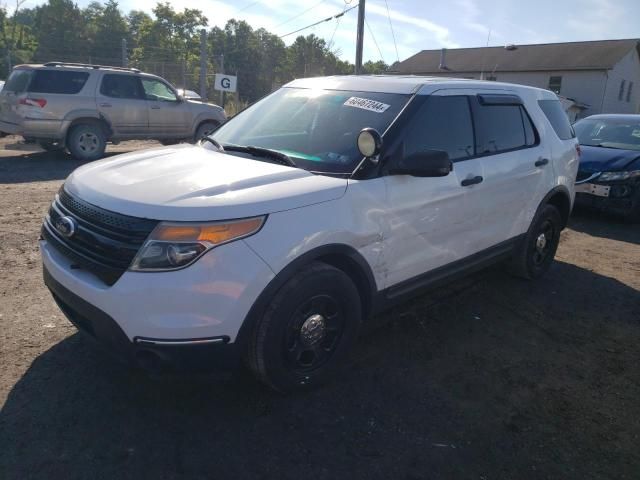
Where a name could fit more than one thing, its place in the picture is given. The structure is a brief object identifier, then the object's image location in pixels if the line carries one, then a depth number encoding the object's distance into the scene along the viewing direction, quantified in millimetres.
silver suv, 10188
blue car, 7711
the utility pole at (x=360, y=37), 18094
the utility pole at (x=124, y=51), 17750
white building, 36344
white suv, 2465
